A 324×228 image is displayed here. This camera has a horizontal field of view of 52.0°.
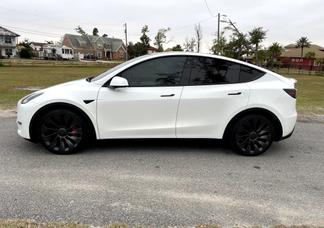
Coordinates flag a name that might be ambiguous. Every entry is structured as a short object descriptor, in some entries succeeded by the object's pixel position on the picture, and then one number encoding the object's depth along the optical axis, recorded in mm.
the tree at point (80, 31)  101250
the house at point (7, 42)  76875
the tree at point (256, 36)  43594
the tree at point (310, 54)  62450
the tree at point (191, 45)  64312
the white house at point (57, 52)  86562
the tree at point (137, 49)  72488
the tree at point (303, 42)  79500
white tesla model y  4746
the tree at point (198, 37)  62031
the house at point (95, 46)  96250
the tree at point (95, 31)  119625
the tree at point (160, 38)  67312
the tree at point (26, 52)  78375
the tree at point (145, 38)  72612
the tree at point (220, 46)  44366
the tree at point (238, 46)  43969
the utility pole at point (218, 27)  47300
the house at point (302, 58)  50622
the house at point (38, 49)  87625
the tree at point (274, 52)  49250
